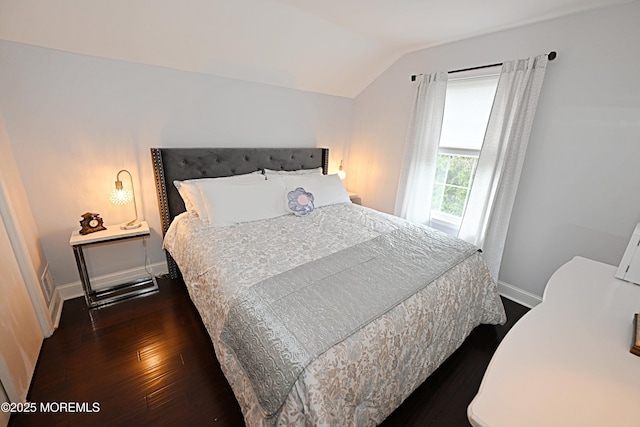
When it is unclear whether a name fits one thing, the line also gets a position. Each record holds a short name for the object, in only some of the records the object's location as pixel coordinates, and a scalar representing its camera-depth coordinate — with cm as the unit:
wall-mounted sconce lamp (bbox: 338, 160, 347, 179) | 353
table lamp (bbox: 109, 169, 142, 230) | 211
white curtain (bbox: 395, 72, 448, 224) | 269
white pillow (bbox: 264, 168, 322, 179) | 283
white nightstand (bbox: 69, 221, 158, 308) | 198
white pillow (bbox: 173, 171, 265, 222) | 221
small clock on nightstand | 205
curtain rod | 195
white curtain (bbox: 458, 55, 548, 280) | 210
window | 245
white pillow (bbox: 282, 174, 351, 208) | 267
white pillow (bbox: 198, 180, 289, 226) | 214
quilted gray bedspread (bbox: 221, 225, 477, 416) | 102
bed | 103
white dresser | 65
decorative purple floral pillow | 242
